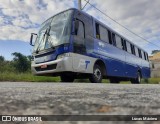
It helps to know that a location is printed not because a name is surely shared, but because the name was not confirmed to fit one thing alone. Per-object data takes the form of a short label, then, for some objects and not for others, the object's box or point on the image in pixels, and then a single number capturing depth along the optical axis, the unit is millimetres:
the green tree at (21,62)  17544
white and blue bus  3305
